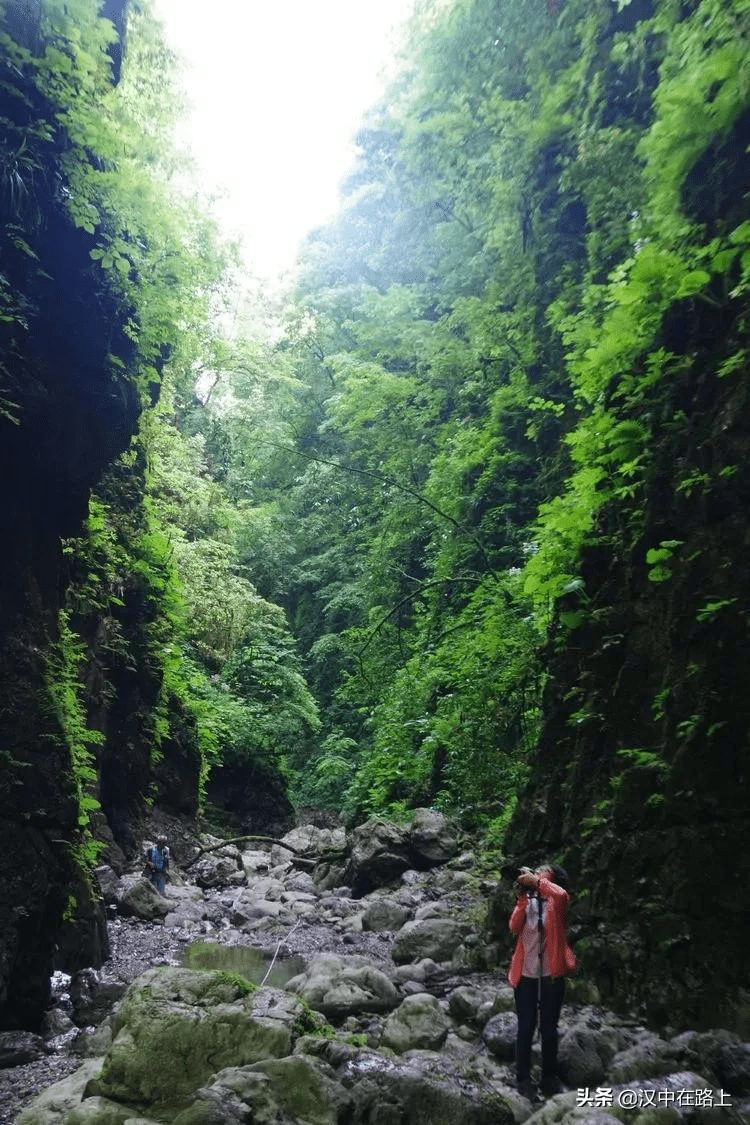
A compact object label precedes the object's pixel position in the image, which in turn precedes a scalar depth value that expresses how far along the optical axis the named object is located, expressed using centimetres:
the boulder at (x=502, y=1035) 571
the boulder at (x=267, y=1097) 416
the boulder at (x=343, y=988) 687
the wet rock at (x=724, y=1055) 466
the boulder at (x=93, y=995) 723
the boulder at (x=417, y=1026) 586
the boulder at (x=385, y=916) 1048
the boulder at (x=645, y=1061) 494
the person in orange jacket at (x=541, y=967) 513
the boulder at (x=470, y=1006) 652
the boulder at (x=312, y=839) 1761
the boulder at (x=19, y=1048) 619
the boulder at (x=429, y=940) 866
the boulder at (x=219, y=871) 1505
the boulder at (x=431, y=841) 1234
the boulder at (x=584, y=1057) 511
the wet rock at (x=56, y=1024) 681
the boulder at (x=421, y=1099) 447
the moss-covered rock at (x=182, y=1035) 477
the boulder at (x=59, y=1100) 470
